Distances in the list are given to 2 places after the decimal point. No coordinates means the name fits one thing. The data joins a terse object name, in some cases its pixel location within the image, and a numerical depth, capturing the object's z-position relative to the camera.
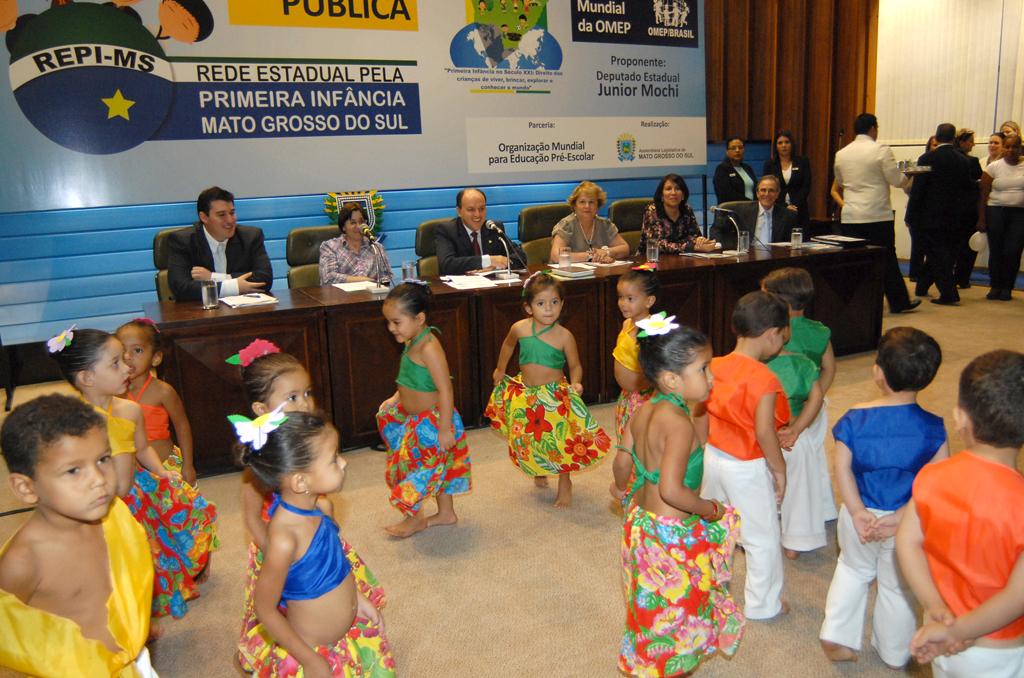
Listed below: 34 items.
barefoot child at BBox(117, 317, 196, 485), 2.75
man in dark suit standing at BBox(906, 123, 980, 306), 6.95
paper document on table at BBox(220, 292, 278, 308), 4.08
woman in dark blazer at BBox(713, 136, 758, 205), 6.93
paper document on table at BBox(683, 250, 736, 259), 5.20
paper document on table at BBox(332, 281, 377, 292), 4.46
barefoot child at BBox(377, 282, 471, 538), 2.92
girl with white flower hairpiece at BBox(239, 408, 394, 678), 1.63
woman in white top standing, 7.00
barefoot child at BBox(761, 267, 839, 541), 2.92
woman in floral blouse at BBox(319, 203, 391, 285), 4.78
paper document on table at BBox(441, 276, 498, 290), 4.35
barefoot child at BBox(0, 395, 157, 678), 1.42
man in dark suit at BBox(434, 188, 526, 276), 4.84
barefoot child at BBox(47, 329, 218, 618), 2.27
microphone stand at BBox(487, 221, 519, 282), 4.55
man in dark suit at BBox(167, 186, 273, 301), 4.34
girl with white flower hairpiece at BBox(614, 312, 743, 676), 1.94
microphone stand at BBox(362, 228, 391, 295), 4.80
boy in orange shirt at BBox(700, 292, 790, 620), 2.37
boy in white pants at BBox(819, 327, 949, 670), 1.99
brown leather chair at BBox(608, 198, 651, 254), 6.23
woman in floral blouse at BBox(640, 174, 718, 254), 5.45
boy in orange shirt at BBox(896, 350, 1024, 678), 1.42
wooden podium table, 3.82
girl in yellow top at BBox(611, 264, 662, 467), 3.08
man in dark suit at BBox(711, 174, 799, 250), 5.77
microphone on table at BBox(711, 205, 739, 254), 5.38
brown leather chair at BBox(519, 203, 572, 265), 5.79
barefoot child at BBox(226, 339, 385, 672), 1.84
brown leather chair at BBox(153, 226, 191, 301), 4.78
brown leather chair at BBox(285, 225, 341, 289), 5.09
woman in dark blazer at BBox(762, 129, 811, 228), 7.01
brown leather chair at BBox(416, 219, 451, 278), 5.32
